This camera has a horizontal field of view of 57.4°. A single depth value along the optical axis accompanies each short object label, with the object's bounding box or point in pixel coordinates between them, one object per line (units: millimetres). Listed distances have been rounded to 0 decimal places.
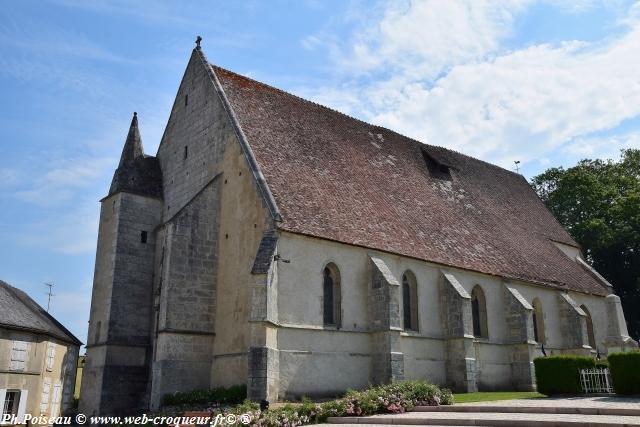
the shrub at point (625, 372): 16516
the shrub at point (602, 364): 18203
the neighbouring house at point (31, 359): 25609
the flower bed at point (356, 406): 13492
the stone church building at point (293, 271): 18344
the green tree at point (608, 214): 36250
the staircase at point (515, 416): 11625
